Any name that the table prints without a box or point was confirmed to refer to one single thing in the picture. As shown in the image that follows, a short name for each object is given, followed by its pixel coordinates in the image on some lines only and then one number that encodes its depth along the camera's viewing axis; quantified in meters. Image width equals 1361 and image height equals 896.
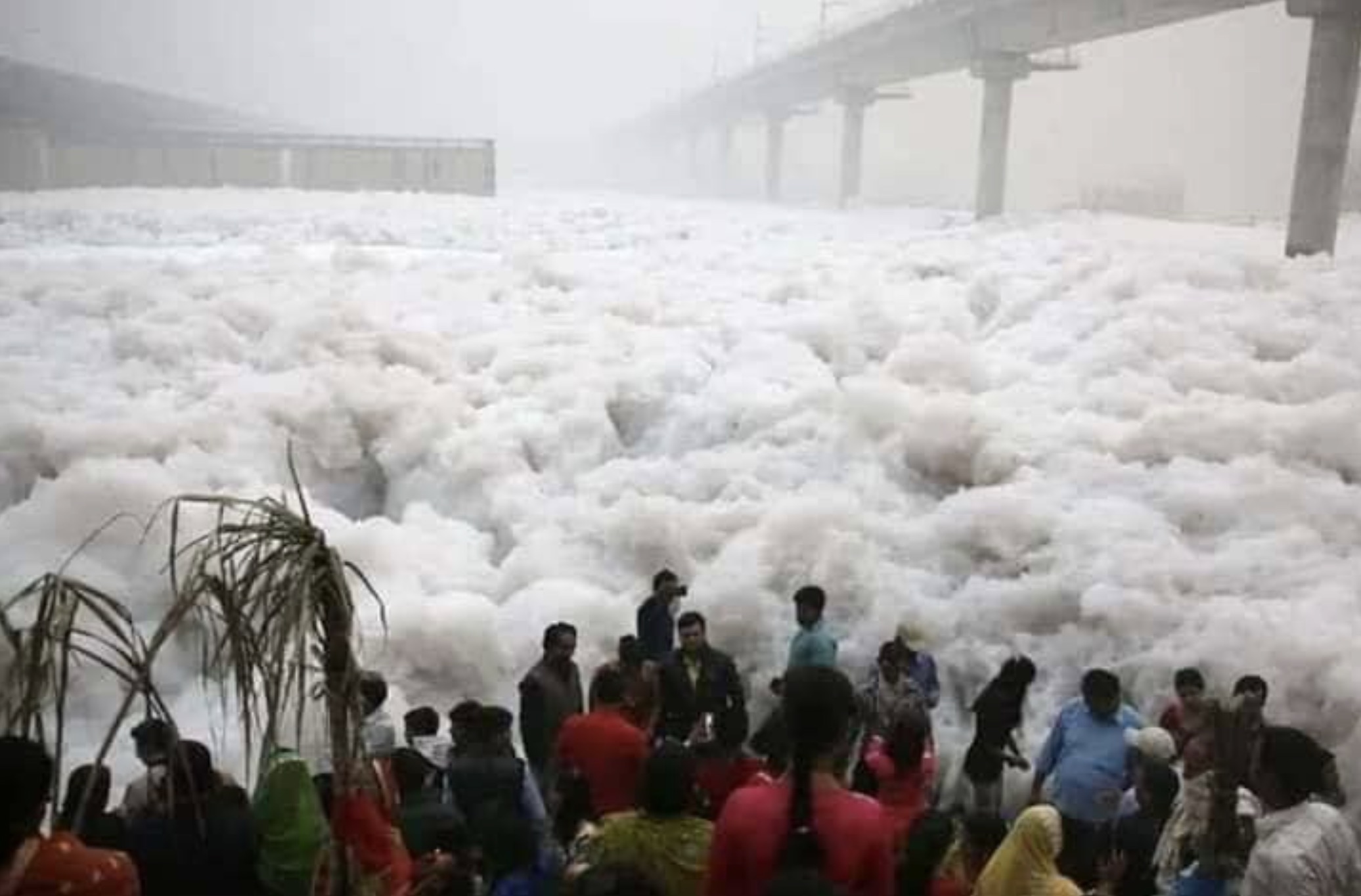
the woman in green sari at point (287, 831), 3.62
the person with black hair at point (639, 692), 4.88
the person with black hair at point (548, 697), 5.64
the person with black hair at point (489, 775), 4.44
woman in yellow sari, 3.52
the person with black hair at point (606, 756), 4.47
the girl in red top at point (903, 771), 4.45
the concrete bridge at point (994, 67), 16.72
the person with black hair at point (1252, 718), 3.33
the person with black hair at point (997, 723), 5.77
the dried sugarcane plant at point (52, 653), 2.55
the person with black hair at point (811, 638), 6.25
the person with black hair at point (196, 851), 3.64
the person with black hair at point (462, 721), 4.61
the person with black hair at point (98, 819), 3.73
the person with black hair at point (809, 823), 2.86
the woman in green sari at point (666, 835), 3.20
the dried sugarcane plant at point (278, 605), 2.62
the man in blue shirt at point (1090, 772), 5.16
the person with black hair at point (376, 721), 4.66
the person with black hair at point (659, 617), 6.62
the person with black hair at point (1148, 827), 4.53
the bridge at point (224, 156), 34.97
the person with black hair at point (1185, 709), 5.30
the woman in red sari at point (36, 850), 2.70
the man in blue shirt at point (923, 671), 6.06
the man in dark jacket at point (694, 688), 5.67
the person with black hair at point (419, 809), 3.93
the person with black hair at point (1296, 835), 3.22
